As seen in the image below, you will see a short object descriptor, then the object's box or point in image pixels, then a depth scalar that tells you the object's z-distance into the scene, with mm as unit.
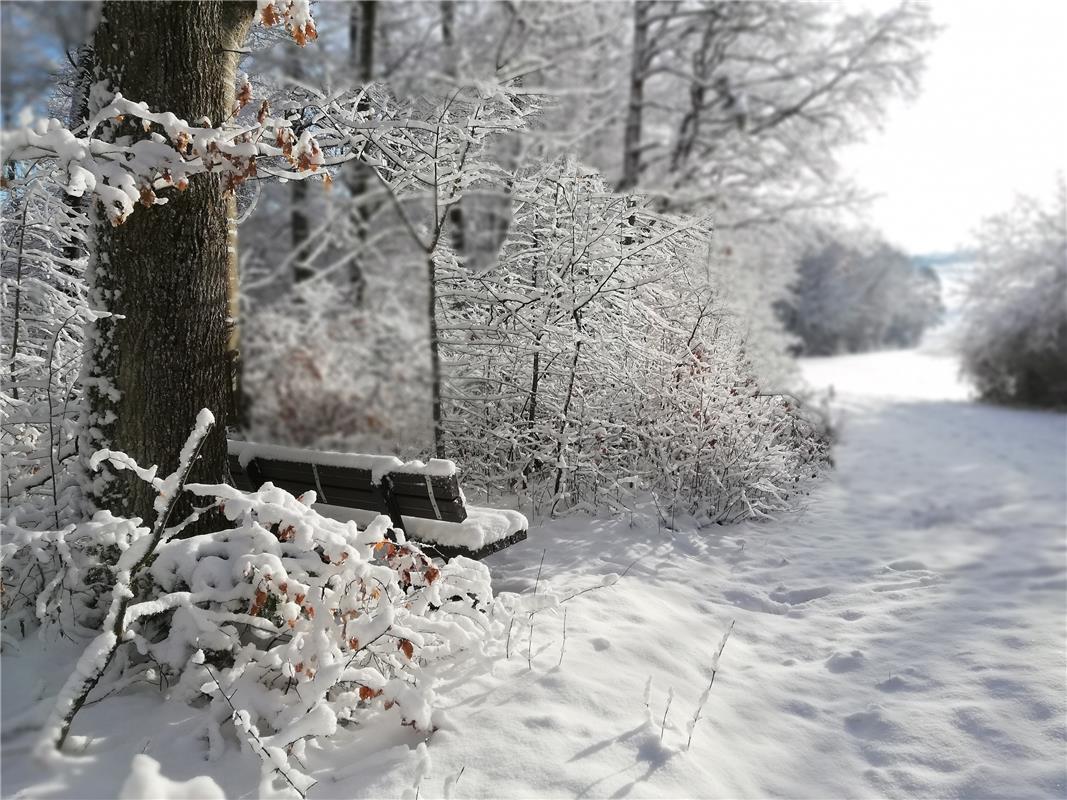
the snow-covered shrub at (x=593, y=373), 5203
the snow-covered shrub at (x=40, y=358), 3070
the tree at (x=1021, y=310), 15195
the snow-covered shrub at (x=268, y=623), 2350
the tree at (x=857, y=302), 39812
